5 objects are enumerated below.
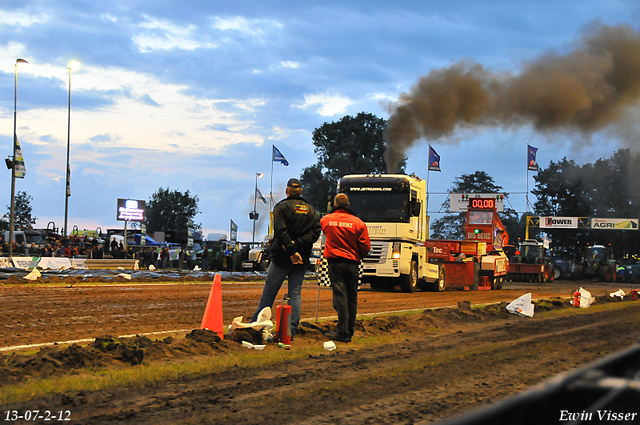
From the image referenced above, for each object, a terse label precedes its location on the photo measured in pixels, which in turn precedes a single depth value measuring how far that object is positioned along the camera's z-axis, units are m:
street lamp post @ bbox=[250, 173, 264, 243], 54.94
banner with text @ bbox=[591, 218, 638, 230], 64.06
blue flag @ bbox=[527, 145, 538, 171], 65.50
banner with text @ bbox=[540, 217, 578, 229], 65.12
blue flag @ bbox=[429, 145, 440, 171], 60.97
